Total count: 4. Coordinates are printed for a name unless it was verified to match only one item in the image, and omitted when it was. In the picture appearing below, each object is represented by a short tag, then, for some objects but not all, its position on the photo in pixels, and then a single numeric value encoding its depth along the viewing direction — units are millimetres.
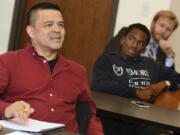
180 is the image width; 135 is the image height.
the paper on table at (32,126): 2270
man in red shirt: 2970
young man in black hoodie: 4396
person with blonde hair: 5643
